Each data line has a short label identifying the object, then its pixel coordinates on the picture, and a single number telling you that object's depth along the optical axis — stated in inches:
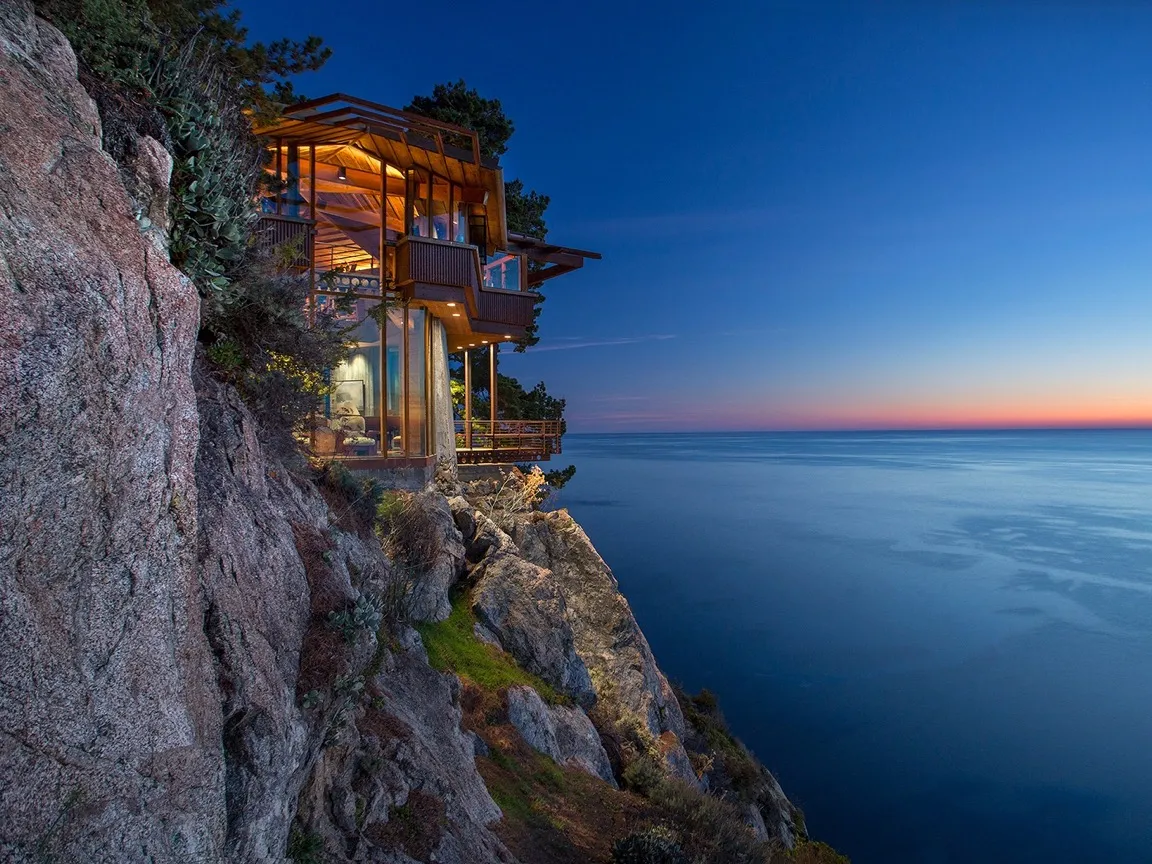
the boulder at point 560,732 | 426.9
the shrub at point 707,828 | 379.2
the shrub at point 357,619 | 240.2
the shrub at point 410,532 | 456.1
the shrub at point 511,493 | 780.6
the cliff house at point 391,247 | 621.3
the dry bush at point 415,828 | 247.8
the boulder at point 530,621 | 512.4
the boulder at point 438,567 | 442.6
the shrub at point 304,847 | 206.7
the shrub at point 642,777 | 477.5
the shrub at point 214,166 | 190.2
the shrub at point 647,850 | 322.0
